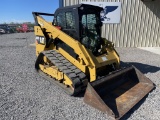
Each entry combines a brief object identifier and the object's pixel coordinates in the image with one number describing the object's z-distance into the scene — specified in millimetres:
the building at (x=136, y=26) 7655
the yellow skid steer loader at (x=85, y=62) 2699
